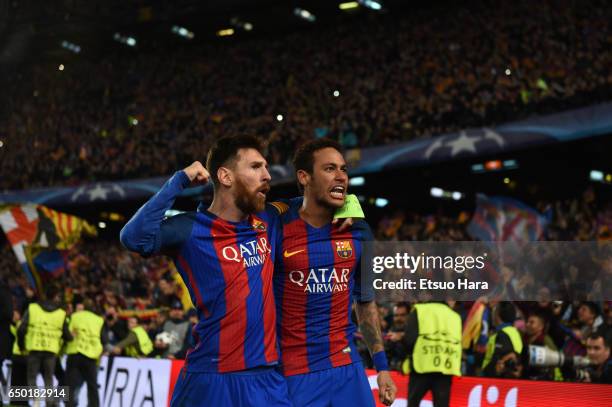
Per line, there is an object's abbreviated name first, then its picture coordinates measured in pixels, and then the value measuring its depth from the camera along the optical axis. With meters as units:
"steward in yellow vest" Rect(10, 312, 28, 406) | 12.05
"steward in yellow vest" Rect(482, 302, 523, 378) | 9.20
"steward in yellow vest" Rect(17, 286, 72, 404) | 11.76
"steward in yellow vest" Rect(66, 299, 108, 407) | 11.43
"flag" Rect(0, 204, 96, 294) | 13.61
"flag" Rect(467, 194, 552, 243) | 15.16
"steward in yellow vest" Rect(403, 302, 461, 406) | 9.23
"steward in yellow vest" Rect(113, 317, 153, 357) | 12.22
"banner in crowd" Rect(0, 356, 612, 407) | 8.42
